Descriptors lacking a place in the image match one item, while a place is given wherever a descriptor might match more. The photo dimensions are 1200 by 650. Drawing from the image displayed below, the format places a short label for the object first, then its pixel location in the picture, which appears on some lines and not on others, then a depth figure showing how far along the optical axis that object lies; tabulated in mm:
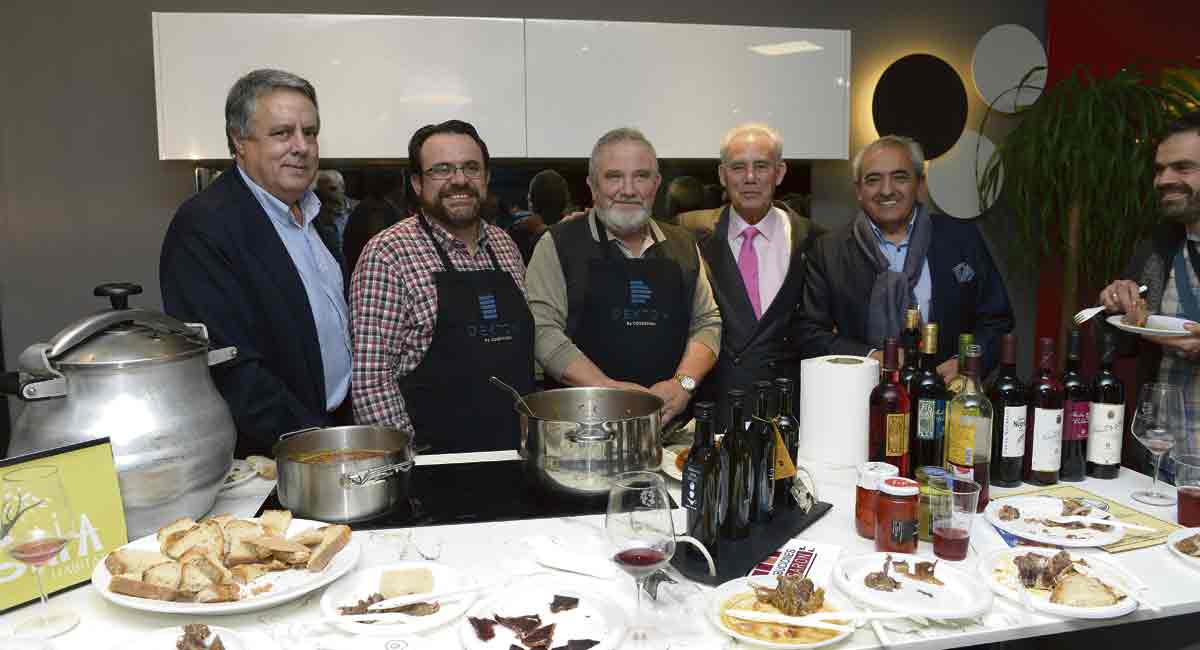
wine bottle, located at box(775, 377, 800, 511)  1607
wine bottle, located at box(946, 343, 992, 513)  1574
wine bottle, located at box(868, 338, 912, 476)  1656
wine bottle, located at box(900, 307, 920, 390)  1762
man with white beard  2641
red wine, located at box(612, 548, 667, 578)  1152
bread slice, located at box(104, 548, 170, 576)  1291
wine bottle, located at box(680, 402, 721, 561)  1396
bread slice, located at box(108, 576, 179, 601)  1207
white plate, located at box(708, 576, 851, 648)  1128
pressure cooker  1371
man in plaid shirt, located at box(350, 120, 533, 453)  2318
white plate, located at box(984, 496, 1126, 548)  1439
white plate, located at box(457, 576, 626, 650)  1138
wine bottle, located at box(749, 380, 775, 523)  1506
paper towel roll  1741
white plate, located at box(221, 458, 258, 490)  1746
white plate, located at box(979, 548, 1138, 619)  1201
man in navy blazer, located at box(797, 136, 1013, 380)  2773
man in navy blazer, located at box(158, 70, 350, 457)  1993
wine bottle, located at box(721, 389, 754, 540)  1439
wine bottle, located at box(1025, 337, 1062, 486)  1654
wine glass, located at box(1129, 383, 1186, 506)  1658
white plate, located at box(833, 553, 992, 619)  1198
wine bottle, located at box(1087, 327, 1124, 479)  1724
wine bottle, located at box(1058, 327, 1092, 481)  1713
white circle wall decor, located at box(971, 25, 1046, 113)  4145
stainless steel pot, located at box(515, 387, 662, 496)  1513
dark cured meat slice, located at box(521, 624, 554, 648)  1129
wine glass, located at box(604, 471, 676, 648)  1158
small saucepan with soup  1490
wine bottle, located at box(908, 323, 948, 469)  1667
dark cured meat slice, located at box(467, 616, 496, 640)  1146
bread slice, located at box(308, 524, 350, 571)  1303
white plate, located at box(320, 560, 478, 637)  1156
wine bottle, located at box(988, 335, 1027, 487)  1650
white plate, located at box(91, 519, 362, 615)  1186
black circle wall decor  4102
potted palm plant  3529
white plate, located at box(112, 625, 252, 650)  1111
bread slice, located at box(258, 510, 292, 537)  1391
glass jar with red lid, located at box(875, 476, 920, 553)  1405
